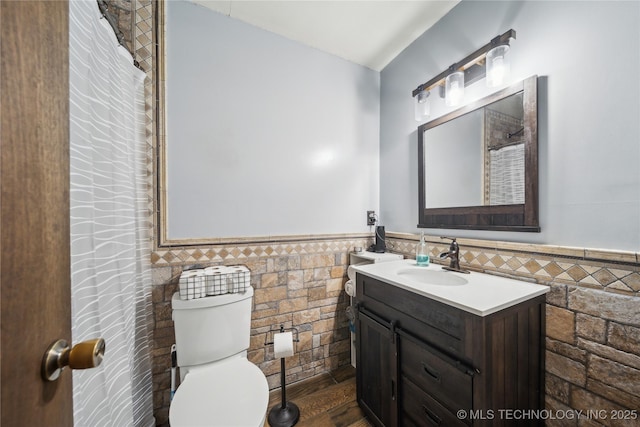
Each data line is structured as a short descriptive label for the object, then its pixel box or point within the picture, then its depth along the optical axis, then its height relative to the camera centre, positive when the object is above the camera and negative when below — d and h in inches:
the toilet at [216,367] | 39.5 -33.4
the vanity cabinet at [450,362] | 34.8 -25.9
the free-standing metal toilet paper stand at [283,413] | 56.9 -50.6
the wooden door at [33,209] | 13.1 +0.3
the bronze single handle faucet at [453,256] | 56.5 -10.8
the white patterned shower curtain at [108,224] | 32.4 -1.9
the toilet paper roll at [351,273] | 71.6 -19.0
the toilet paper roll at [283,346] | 56.5 -32.4
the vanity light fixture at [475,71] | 49.9 +33.7
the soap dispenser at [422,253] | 61.4 -11.4
